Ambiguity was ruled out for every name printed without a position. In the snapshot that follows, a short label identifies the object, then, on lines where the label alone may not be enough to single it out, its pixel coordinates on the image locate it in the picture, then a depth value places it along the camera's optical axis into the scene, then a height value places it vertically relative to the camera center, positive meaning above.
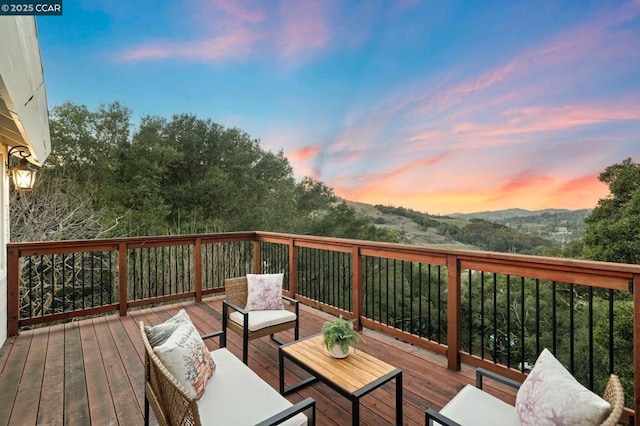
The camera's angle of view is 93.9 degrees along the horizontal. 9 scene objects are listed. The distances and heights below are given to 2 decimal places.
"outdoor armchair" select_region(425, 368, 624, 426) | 1.32 -1.05
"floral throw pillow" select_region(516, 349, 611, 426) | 1.10 -0.76
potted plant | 2.14 -0.92
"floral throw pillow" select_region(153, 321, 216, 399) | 1.57 -0.82
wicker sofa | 1.36 -1.06
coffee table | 1.80 -1.07
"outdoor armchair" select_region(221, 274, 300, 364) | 2.92 -1.11
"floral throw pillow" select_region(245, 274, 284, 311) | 3.34 -0.93
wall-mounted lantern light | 3.59 +0.50
